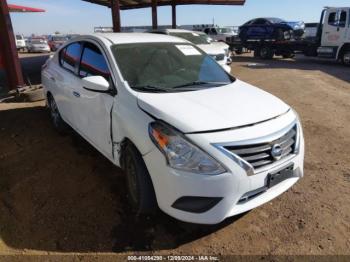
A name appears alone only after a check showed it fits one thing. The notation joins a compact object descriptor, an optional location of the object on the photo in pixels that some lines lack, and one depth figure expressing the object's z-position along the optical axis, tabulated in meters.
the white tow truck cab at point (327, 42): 15.44
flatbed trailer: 17.69
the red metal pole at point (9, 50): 8.01
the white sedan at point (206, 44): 10.60
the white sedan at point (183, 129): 2.42
